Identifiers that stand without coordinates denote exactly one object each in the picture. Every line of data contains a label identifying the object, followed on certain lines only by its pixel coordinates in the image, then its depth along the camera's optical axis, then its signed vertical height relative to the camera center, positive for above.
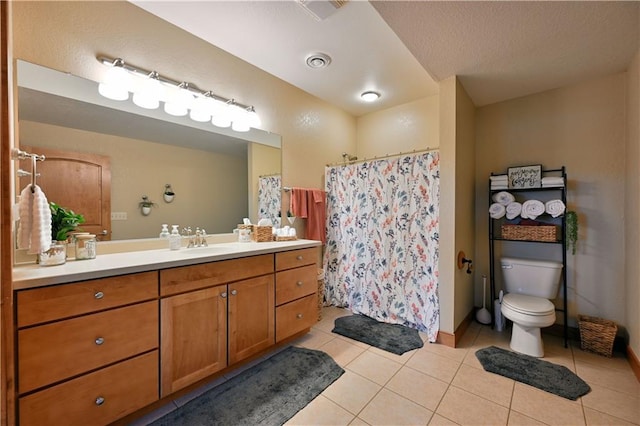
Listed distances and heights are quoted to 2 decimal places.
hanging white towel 1.15 -0.03
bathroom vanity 1.07 -0.58
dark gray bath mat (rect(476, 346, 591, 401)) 1.64 -1.12
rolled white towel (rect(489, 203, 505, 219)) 2.44 -0.01
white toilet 2.00 -0.75
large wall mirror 1.47 +0.41
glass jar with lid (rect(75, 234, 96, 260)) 1.46 -0.18
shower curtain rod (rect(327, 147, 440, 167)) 2.40 +0.56
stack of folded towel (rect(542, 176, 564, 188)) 2.22 +0.24
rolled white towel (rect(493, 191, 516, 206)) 2.44 +0.11
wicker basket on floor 2.00 -0.98
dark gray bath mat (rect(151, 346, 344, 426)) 1.43 -1.11
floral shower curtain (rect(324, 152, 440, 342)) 2.38 -0.29
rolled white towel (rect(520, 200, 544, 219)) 2.28 +0.01
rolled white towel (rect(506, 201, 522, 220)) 2.38 +0.00
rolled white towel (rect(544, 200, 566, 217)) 2.17 +0.02
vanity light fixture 1.67 +0.86
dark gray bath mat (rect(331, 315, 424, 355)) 2.19 -1.11
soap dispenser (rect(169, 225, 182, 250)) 1.87 -0.19
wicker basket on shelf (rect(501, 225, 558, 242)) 2.23 -0.20
